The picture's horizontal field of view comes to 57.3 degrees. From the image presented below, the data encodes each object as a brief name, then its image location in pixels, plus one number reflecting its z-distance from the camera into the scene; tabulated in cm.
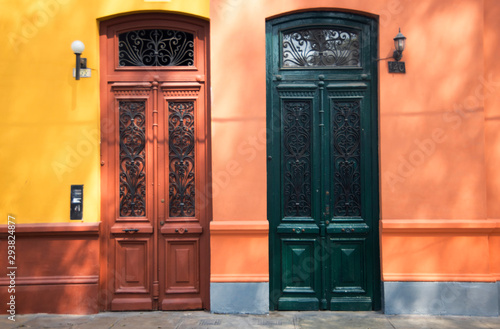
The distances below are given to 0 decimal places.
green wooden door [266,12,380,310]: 659
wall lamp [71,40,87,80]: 638
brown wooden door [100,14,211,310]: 668
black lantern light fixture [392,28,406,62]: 634
